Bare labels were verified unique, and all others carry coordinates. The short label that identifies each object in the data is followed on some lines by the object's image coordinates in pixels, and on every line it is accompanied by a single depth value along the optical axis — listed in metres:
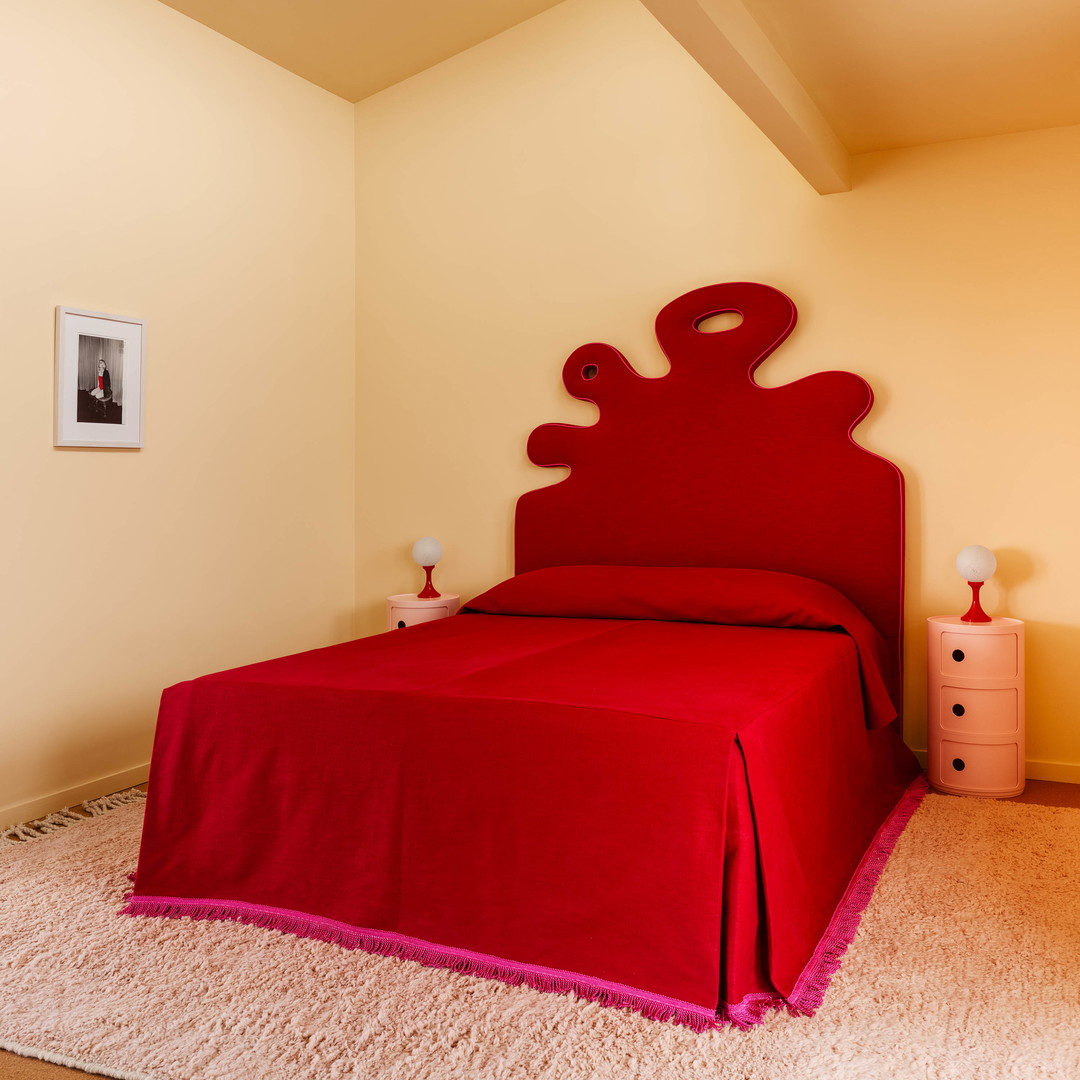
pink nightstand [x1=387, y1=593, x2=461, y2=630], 3.88
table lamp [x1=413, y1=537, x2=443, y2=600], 4.00
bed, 1.76
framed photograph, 3.08
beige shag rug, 1.59
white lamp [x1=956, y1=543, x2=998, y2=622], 3.05
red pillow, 2.97
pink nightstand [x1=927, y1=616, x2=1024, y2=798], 2.99
